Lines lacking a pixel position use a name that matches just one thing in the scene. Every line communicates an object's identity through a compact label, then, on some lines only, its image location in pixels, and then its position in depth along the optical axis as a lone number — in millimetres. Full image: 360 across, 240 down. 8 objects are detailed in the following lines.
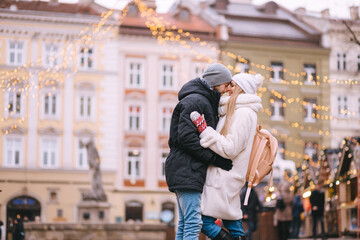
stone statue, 24906
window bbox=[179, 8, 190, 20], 45475
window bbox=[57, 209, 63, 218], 40612
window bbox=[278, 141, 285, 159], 44225
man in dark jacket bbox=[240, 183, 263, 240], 16844
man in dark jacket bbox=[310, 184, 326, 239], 17938
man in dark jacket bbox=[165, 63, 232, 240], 5883
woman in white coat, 5918
